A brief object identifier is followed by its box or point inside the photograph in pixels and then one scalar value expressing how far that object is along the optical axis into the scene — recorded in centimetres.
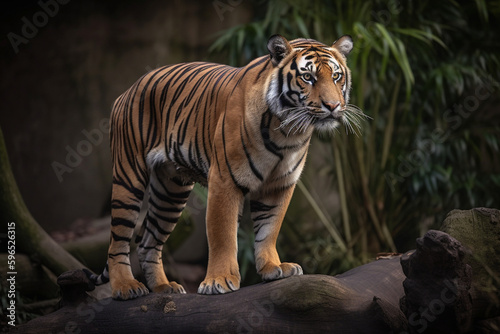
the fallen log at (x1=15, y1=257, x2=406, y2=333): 495
